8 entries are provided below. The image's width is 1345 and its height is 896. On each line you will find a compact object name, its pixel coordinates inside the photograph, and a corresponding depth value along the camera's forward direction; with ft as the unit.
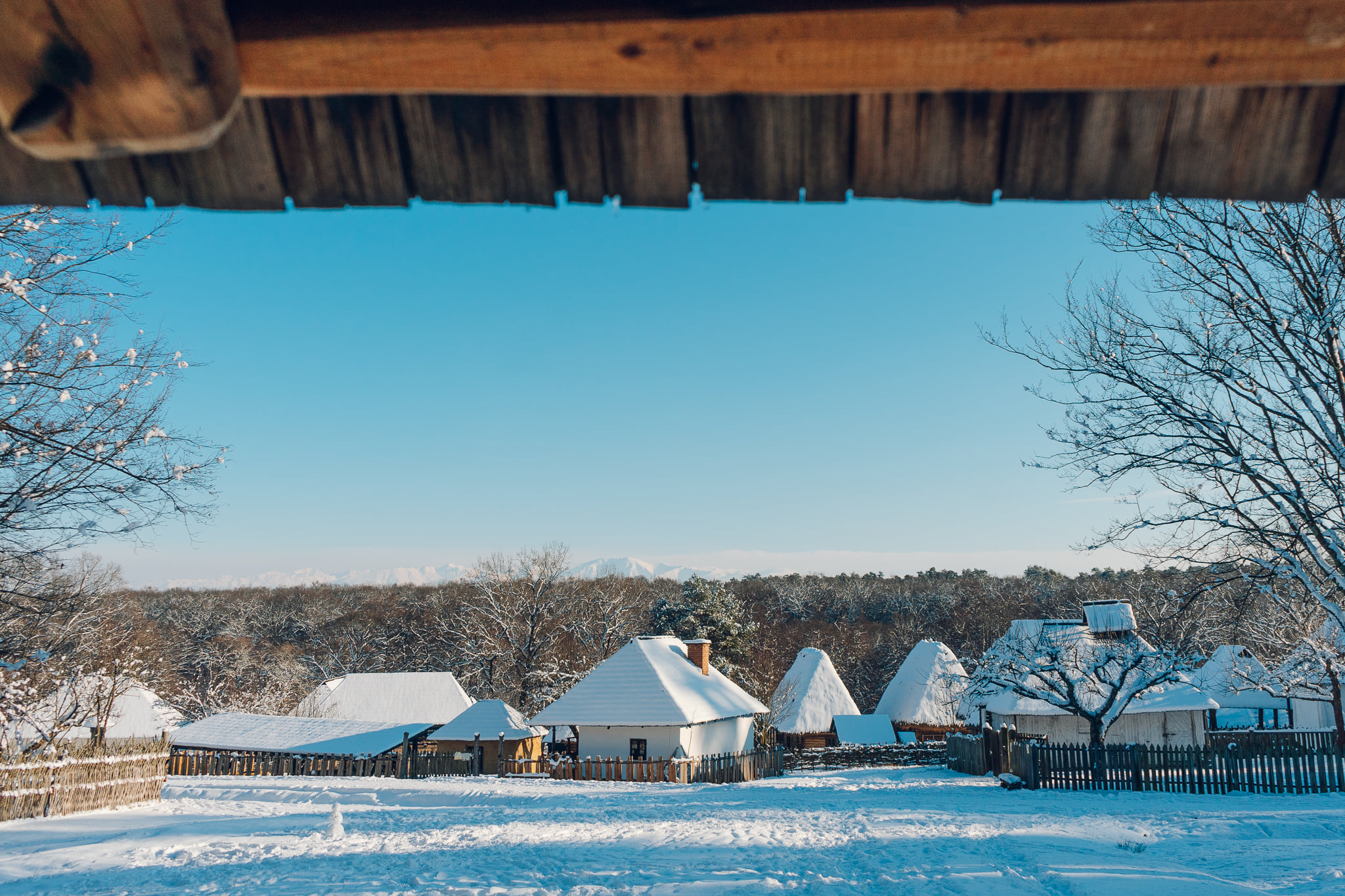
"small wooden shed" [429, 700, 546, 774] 109.19
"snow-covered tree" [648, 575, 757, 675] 164.55
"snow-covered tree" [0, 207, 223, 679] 35.37
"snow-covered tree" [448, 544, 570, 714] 153.17
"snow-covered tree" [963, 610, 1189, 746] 79.25
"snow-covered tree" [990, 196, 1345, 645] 37.96
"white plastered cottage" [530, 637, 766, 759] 99.55
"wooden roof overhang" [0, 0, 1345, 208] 6.12
